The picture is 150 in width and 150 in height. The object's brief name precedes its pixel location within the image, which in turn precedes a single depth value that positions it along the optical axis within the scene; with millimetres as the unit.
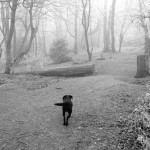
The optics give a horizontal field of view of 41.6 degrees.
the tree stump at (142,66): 9930
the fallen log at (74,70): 11867
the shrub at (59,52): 18422
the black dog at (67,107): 5156
